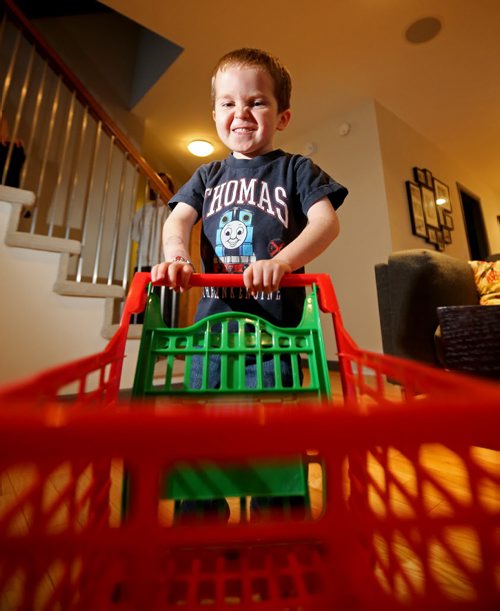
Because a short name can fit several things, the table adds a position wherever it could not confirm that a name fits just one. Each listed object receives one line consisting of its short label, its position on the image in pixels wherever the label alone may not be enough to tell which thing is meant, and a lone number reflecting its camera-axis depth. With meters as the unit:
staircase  1.47
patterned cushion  1.30
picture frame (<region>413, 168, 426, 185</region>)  2.72
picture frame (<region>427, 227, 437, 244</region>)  2.71
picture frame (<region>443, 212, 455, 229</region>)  2.96
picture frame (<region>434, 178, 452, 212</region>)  2.95
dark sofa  1.14
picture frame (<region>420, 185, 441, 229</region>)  2.72
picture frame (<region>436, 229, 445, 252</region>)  2.82
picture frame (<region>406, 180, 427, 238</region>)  2.55
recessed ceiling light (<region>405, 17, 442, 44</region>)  1.97
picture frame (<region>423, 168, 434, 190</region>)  2.82
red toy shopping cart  0.11
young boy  0.58
